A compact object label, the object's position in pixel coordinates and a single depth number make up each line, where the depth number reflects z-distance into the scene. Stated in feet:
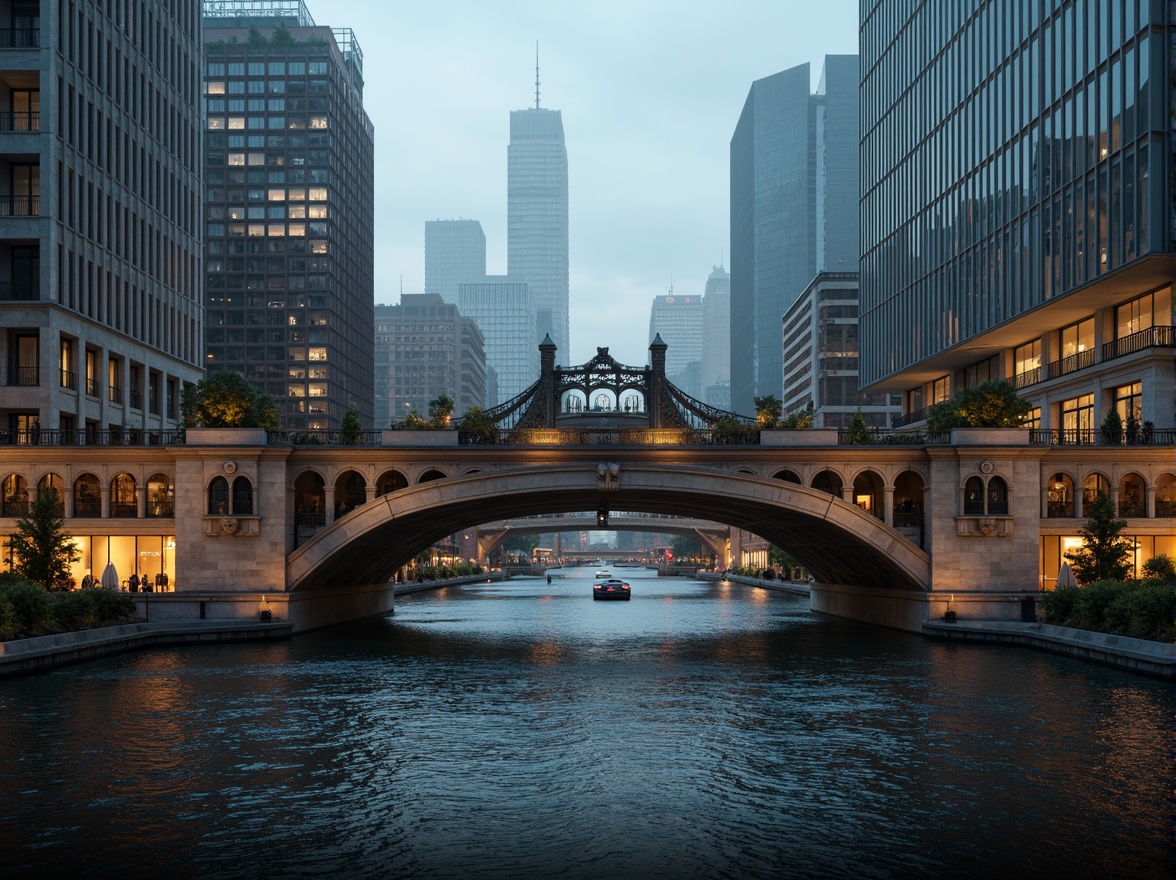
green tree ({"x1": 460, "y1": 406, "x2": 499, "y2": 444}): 203.62
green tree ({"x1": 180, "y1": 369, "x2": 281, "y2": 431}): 204.33
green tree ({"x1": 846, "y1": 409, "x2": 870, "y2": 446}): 203.72
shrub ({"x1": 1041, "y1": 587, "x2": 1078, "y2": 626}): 170.19
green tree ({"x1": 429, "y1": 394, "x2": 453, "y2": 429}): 216.54
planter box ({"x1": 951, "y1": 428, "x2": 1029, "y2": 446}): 192.24
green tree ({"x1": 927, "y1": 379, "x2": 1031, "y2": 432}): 206.49
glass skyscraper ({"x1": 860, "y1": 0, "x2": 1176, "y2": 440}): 211.41
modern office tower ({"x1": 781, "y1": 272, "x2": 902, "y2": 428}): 543.39
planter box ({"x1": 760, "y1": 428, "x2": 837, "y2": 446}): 198.70
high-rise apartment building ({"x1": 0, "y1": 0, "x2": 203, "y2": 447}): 237.66
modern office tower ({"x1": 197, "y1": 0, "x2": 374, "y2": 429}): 611.88
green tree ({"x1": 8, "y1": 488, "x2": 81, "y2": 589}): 172.45
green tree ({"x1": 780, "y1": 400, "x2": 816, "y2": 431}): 225.76
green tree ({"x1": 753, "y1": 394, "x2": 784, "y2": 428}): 217.56
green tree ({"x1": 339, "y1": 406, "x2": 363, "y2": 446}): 201.98
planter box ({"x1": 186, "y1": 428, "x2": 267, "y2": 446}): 192.34
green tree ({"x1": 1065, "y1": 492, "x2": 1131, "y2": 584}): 177.88
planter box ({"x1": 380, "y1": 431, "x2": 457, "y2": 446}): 198.18
